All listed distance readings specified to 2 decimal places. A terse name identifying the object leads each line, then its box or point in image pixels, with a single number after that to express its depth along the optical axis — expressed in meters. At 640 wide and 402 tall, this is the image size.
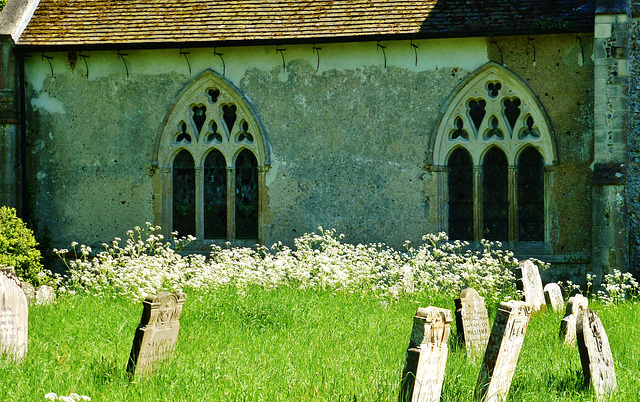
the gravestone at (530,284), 16.58
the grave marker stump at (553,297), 17.14
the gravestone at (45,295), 17.56
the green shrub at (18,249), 22.89
